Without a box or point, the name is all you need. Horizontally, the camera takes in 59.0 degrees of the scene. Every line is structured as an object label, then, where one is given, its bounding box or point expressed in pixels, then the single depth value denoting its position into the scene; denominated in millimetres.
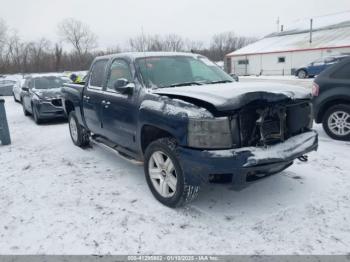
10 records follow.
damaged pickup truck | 3098
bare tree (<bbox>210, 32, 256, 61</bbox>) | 73519
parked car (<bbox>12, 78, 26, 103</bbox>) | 15746
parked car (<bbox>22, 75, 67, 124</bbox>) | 9430
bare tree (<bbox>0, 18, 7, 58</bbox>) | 52338
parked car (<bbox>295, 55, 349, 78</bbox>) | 22703
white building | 30594
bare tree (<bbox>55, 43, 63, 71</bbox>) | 47022
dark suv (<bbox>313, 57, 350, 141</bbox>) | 6016
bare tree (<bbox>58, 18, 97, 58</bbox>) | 70694
